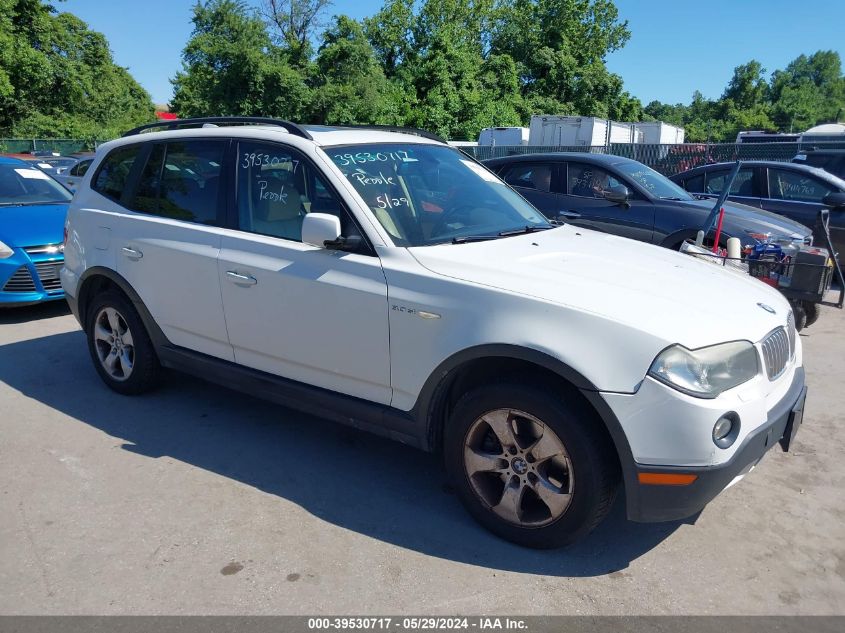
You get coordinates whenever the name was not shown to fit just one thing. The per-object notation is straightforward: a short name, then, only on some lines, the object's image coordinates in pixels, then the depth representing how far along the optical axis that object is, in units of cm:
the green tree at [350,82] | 3019
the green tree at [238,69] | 2853
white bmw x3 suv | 271
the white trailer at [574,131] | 2483
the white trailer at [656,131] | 2761
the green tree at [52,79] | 3300
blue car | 678
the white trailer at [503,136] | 2689
